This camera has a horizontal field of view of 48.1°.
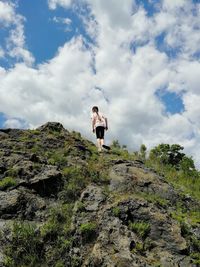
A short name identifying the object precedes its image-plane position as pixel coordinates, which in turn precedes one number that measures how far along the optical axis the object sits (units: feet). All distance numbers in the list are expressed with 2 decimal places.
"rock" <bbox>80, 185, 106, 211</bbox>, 22.44
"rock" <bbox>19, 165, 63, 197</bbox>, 24.39
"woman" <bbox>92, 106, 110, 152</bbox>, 35.84
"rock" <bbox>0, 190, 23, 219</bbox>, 21.78
